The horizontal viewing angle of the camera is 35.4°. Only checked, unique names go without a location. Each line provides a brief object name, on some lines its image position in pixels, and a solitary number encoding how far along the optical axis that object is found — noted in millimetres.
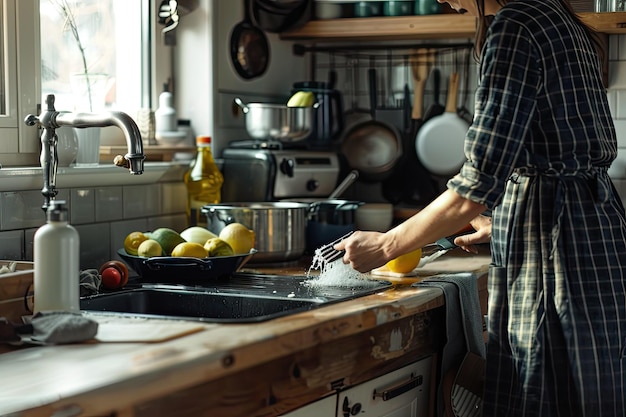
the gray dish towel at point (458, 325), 2199
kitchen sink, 2035
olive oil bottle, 2789
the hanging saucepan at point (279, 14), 3205
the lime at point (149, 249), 2268
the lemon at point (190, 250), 2264
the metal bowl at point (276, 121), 2951
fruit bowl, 2209
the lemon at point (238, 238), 2391
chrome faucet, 2043
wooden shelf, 3113
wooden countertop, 1249
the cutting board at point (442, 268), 2338
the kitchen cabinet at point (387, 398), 1840
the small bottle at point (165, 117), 2875
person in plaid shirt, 1799
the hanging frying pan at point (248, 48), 3150
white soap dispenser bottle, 1643
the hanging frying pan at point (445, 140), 3316
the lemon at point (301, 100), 3068
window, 2541
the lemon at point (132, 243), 2320
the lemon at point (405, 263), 2324
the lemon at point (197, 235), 2396
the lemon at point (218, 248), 2309
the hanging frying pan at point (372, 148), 3389
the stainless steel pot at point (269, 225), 2531
